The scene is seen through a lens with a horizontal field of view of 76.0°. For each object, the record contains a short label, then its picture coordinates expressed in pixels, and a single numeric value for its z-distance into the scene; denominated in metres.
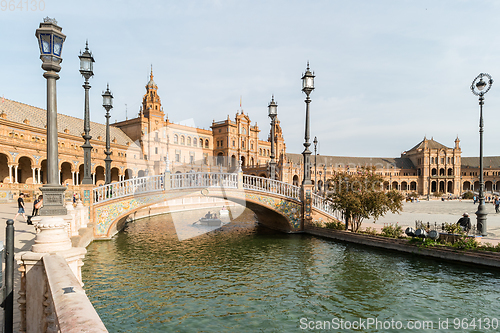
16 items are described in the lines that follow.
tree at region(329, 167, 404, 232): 16.45
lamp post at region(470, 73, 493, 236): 15.28
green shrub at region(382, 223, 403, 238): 15.37
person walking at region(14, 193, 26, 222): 18.51
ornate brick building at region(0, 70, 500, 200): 40.31
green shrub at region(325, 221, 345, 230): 18.11
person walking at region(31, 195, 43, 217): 17.31
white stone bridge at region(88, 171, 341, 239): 16.97
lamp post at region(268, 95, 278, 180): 20.64
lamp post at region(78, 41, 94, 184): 14.42
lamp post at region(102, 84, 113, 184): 18.62
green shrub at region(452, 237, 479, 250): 12.30
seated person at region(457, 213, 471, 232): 15.52
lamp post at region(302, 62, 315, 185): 17.36
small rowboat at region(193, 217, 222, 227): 24.59
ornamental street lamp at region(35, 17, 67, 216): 6.68
